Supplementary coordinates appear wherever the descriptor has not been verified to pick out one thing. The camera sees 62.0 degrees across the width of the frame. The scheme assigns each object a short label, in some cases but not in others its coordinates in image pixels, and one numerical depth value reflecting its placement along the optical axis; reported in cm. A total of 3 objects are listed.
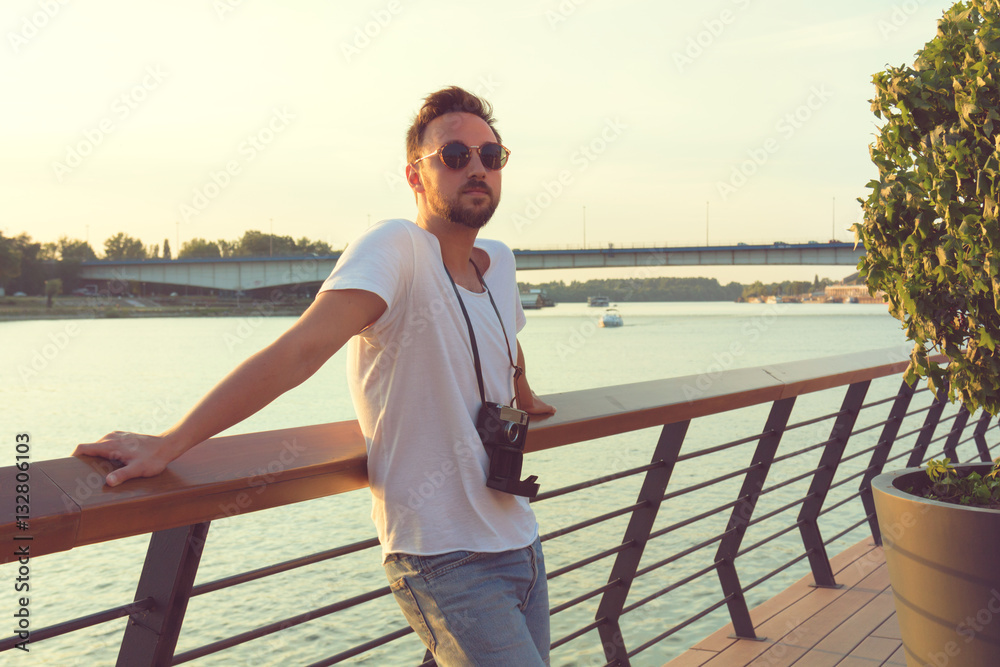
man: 140
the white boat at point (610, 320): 7975
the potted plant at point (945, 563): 215
